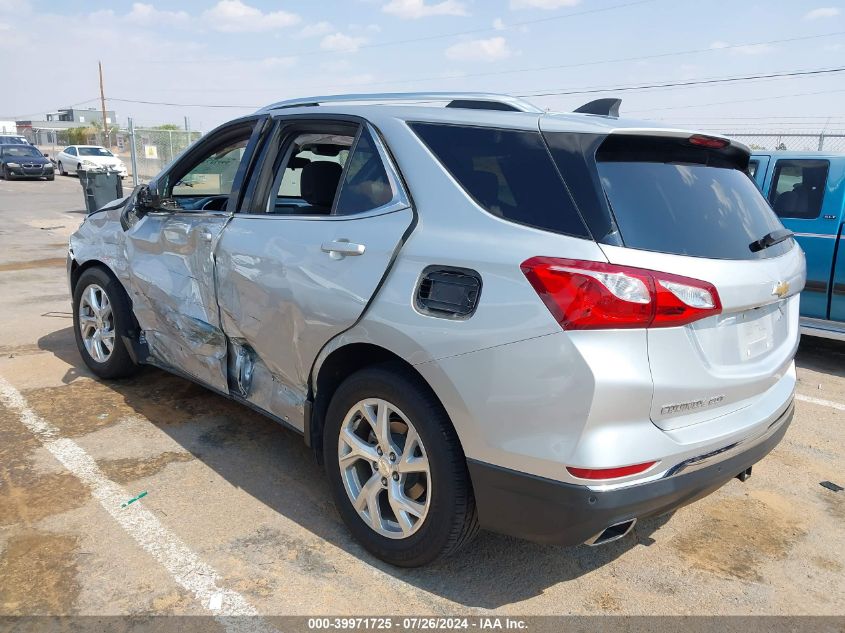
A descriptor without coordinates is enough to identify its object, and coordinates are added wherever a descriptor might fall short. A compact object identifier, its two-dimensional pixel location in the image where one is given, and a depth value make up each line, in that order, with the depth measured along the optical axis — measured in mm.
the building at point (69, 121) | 78375
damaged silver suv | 2221
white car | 31484
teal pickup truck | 5750
